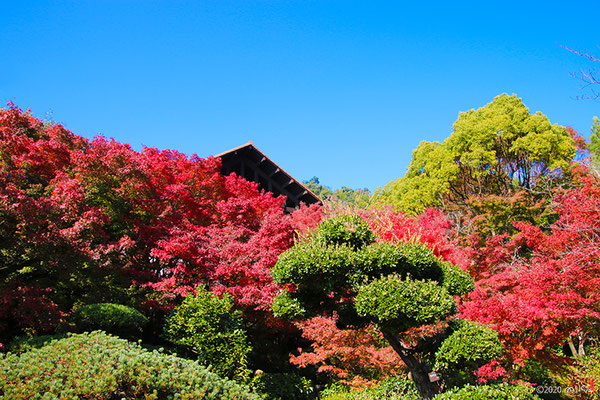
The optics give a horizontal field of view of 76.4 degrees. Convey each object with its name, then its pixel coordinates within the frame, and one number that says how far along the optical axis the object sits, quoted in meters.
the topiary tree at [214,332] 8.73
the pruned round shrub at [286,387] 10.63
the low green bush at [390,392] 8.62
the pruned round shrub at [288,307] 7.96
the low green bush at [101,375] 5.05
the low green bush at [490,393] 7.21
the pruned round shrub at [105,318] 8.15
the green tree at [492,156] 17.58
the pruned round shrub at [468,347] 7.23
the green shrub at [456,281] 8.30
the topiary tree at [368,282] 7.13
